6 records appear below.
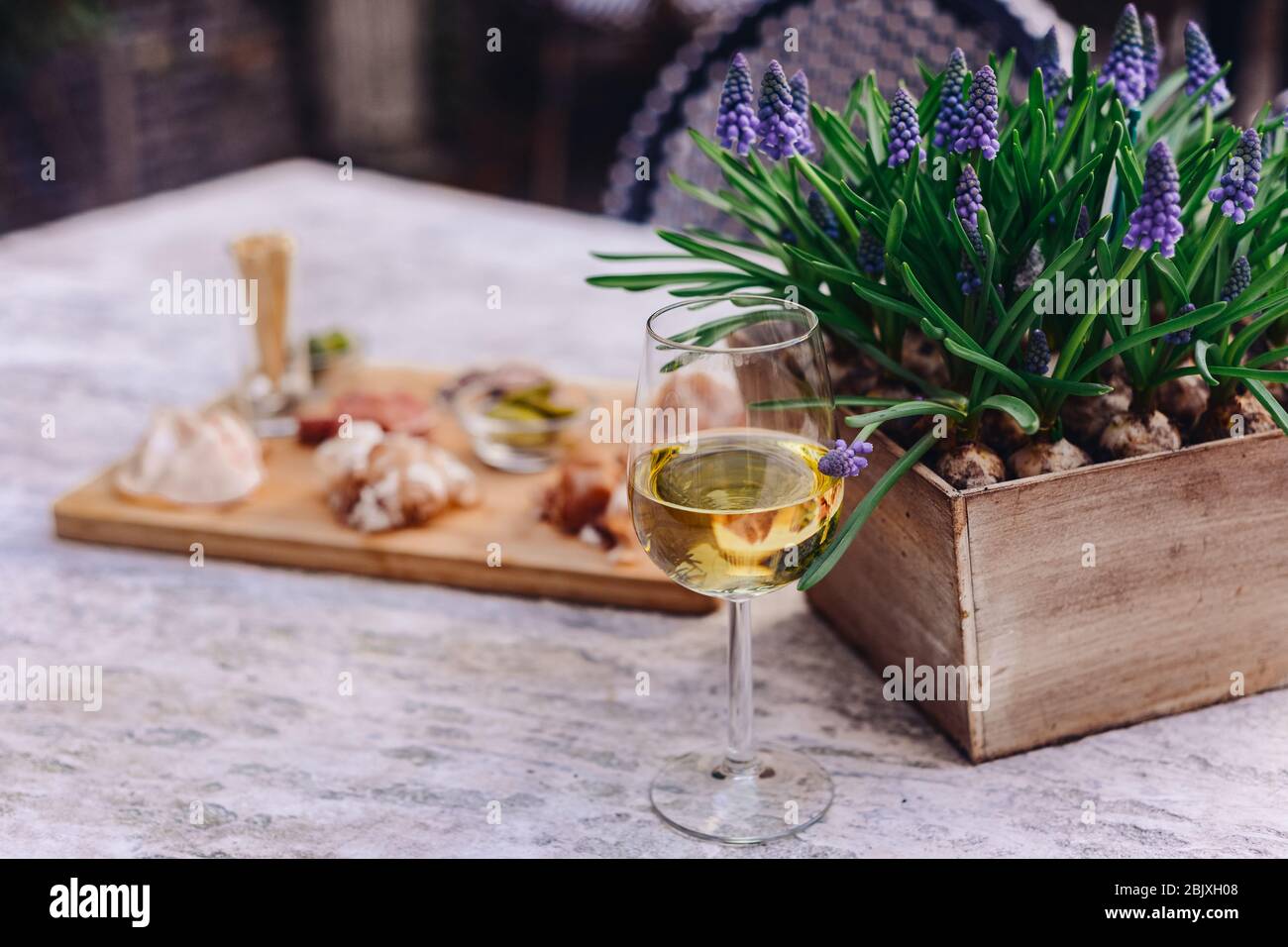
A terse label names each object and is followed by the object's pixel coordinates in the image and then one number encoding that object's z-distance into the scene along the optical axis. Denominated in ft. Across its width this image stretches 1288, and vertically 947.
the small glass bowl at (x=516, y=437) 4.16
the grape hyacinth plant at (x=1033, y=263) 2.55
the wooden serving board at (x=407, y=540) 3.53
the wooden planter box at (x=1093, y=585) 2.63
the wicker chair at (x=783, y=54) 5.99
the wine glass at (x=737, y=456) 2.41
